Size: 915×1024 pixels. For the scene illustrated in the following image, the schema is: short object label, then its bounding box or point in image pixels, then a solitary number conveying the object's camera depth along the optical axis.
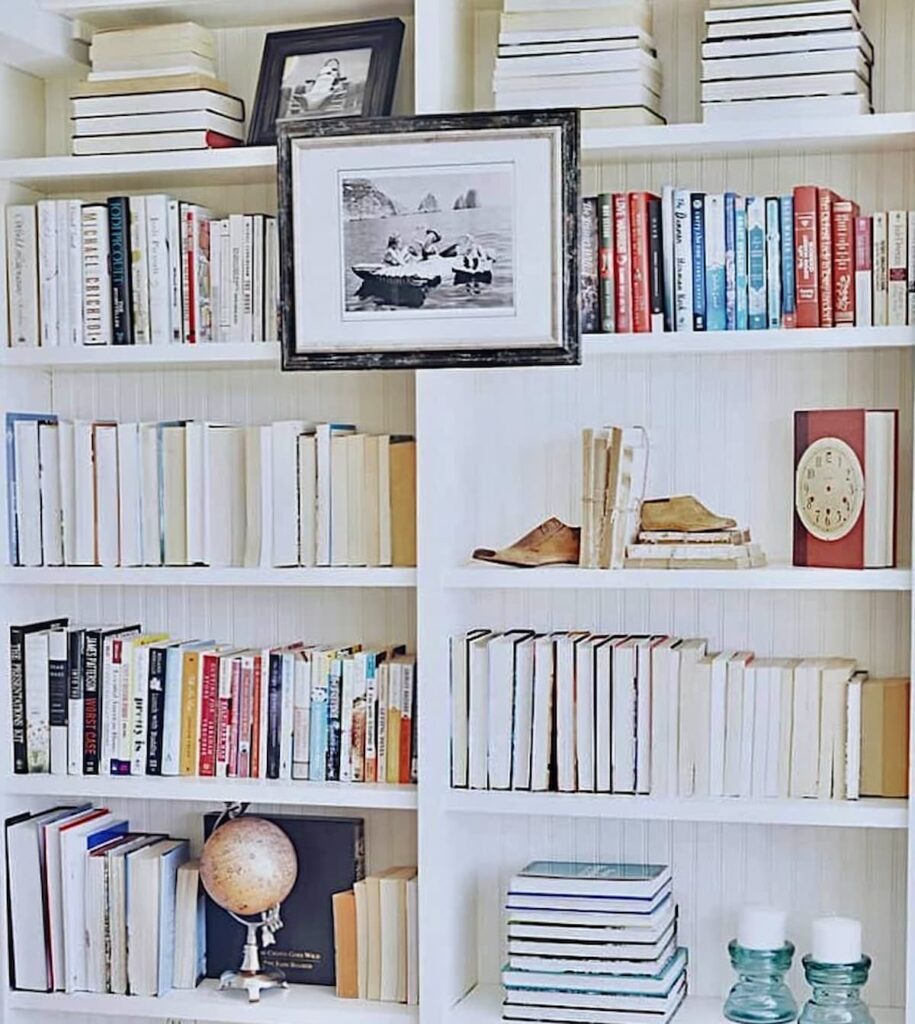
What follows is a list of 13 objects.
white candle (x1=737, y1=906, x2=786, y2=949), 2.72
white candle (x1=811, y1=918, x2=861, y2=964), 2.65
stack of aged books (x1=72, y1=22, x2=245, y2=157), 2.87
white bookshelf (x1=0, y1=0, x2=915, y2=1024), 2.74
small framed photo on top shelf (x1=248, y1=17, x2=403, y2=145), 2.84
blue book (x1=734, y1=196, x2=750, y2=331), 2.69
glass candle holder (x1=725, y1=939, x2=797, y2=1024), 2.73
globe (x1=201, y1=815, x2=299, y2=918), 2.85
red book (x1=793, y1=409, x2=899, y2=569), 2.67
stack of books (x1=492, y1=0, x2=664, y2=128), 2.70
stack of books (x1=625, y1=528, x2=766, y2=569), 2.71
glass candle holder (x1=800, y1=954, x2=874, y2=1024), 2.66
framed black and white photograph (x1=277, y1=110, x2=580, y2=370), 2.72
